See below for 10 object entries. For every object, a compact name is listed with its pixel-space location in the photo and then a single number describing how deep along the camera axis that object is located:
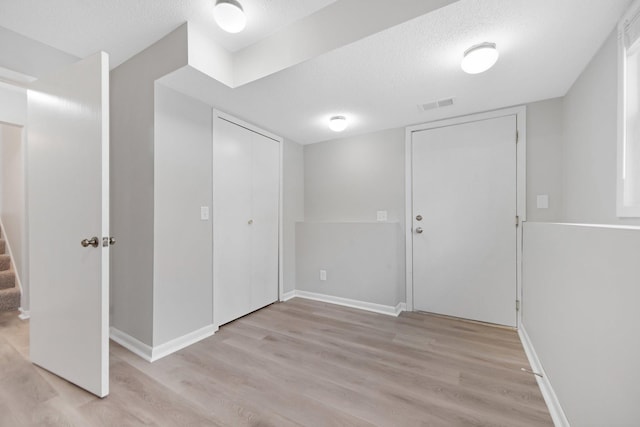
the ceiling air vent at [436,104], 2.42
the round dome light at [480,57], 1.60
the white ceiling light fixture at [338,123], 2.79
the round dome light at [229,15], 1.50
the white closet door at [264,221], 3.02
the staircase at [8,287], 2.92
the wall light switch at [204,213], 2.37
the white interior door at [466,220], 2.56
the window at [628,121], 1.38
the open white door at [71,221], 1.53
